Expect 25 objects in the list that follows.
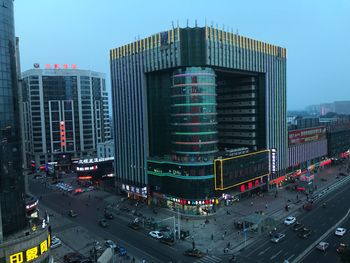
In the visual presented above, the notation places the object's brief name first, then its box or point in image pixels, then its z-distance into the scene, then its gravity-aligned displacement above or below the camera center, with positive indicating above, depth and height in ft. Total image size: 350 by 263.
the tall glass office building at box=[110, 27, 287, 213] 304.50 +5.77
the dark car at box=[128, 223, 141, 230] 267.96 -93.71
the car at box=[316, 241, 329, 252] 214.07 -93.12
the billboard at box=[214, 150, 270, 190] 310.24 -58.18
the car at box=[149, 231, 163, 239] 246.97 -94.23
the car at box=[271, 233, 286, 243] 232.53 -94.53
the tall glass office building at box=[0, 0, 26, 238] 171.42 -8.40
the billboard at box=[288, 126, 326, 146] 440.45 -32.94
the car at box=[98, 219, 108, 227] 274.36 -92.57
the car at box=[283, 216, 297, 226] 268.91 -94.01
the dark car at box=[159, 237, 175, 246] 235.81 -94.90
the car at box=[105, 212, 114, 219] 295.19 -92.45
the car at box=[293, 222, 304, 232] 253.44 -94.44
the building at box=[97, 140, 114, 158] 522.06 -51.22
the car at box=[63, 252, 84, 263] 210.18 -95.05
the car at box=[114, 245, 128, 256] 218.44 -94.70
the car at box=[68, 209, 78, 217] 304.91 -92.42
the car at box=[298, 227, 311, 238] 239.30 -94.22
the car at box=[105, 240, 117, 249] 228.04 -93.91
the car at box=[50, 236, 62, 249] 235.61 -94.00
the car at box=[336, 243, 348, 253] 207.94 -92.50
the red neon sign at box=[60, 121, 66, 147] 596.70 -25.86
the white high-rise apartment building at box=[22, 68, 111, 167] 580.30 +15.15
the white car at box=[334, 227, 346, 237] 238.07 -92.80
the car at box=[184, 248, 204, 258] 215.31 -95.84
